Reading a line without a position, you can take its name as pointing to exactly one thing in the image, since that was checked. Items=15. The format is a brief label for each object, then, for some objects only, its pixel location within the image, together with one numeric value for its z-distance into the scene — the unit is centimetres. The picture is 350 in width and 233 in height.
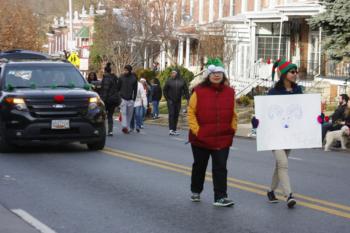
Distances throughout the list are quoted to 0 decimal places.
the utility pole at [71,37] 4931
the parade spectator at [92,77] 2619
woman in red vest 1002
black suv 1583
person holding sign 1009
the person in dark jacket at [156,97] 3350
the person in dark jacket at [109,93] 2208
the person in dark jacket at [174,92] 2359
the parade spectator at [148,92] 3450
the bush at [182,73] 4691
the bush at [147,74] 4894
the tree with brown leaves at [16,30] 6356
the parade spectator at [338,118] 2066
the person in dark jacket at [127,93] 2292
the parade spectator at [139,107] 2483
